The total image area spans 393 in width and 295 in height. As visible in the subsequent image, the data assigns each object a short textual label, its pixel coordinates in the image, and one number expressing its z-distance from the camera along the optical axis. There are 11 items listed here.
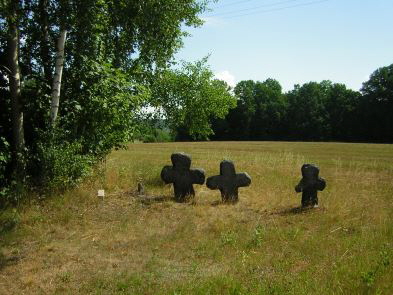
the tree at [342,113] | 88.25
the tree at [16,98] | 10.26
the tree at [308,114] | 95.50
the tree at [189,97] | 17.27
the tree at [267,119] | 102.12
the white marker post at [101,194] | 10.93
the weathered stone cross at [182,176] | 11.71
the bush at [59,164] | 10.27
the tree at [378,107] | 81.69
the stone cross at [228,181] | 11.59
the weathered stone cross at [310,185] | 11.02
